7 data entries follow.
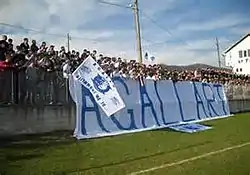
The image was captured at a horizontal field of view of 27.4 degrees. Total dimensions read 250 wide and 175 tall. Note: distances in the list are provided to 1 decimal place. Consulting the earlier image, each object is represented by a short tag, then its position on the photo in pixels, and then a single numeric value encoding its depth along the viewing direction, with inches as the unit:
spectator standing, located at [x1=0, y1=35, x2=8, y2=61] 572.9
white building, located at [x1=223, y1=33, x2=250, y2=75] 2522.1
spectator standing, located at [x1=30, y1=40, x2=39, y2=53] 623.9
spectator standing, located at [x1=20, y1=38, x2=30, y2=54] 605.9
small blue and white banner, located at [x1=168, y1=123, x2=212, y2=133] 812.0
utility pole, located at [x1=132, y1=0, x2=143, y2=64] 1321.4
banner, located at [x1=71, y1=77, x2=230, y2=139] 701.3
